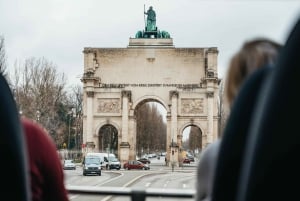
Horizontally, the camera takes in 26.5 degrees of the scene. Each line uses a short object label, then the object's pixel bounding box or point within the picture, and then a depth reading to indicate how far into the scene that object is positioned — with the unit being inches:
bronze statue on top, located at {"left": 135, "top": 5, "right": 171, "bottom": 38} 2832.2
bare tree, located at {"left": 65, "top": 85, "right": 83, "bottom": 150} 3284.2
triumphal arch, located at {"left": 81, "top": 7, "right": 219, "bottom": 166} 2544.3
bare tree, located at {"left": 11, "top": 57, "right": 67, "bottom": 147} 1864.5
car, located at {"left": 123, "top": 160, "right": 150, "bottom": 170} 2281.1
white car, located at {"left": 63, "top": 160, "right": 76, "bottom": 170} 1820.9
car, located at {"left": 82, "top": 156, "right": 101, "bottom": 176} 1553.9
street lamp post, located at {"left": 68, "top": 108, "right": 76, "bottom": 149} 3195.4
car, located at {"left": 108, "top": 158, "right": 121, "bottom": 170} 2206.8
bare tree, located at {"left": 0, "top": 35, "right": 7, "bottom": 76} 1756.2
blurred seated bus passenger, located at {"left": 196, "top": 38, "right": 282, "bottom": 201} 91.1
